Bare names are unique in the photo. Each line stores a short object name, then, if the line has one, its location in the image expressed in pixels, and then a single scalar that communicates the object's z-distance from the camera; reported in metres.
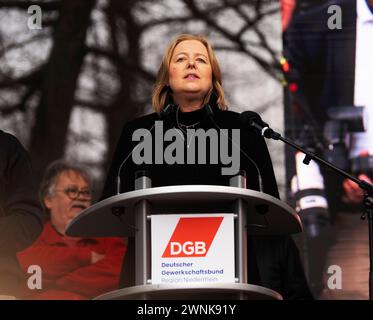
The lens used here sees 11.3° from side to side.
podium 6.28
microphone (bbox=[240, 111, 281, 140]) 7.16
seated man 11.07
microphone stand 7.12
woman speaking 7.43
